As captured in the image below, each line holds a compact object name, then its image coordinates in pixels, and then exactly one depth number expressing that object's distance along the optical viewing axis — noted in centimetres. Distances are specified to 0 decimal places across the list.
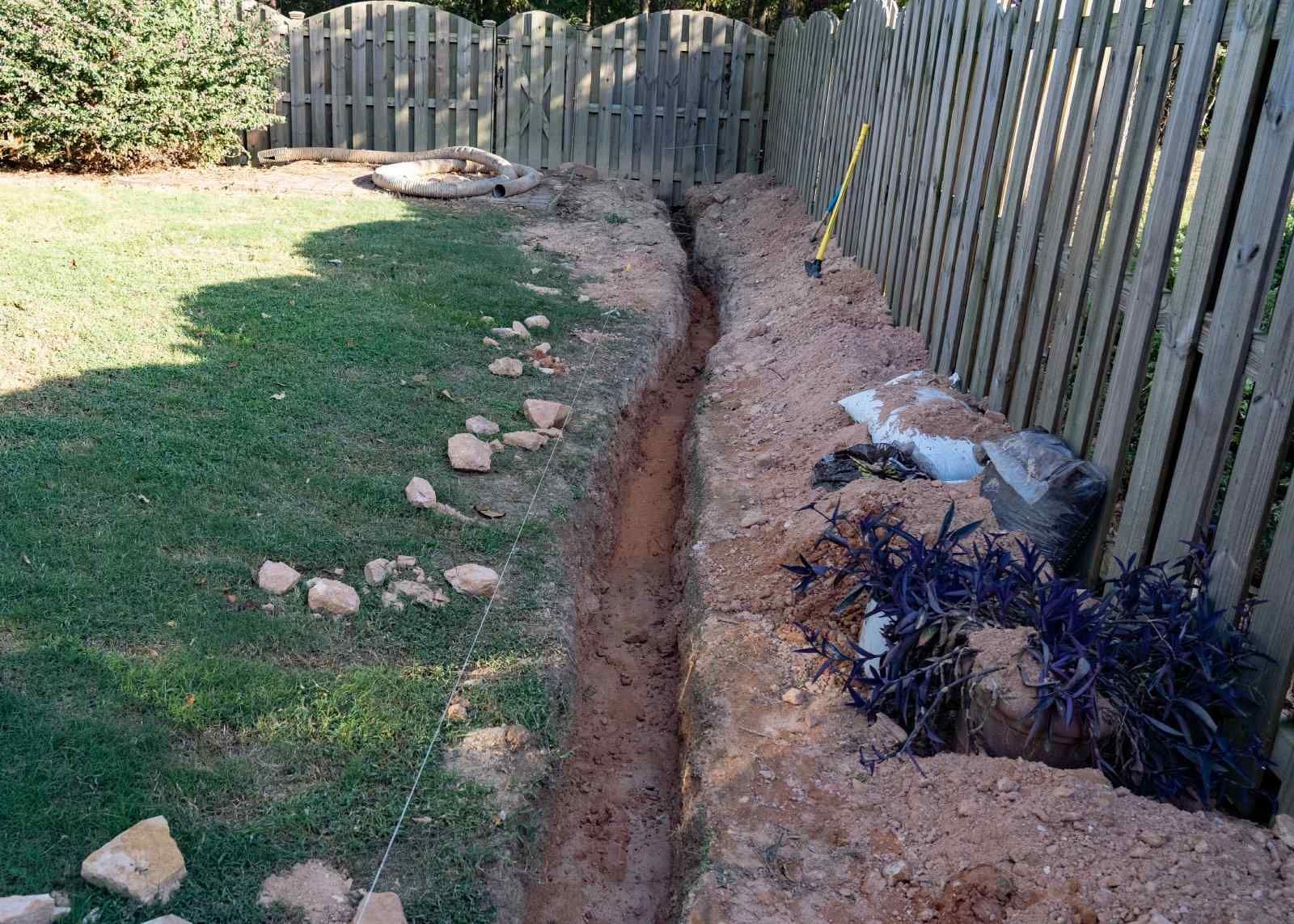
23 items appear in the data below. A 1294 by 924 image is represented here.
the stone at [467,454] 501
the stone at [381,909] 261
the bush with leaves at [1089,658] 279
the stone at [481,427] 539
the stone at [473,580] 414
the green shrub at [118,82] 964
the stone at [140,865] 256
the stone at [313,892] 265
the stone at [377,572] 406
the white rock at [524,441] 539
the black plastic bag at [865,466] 445
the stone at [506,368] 621
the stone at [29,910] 238
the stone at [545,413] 565
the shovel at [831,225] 766
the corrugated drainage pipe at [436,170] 1094
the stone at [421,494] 462
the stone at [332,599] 382
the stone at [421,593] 401
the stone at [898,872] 273
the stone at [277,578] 387
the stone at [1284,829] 256
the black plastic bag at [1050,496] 368
